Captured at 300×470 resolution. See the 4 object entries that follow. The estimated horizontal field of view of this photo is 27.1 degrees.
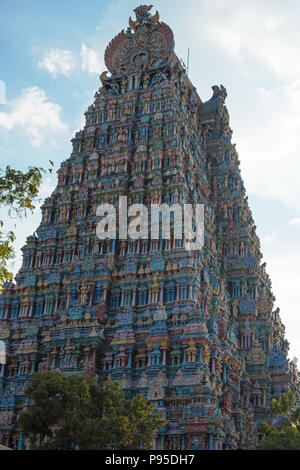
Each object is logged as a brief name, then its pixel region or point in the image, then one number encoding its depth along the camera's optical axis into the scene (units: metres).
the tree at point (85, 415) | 25.44
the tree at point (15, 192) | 24.23
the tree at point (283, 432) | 27.43
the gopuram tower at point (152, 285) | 35.47
